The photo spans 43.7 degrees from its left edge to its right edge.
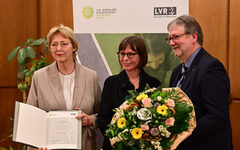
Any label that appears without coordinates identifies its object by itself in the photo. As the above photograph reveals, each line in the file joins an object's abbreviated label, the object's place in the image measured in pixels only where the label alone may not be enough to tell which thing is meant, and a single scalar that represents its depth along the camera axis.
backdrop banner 3.54
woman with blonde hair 2.87
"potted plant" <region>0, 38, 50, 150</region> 3.84
